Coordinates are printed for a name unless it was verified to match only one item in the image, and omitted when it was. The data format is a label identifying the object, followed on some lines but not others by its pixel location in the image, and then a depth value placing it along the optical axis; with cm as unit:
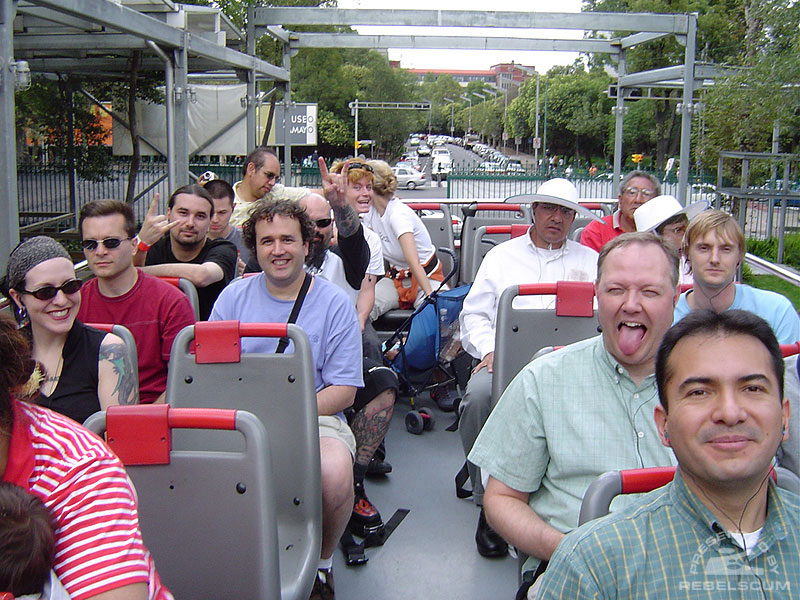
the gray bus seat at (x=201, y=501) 226
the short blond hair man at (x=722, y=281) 344
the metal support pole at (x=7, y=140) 493
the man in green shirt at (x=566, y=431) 234
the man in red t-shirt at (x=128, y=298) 361
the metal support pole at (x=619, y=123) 1188
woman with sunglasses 291
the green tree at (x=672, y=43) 3947
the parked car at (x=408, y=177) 4234
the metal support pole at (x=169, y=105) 783
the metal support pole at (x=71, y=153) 1368
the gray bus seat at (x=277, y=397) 292
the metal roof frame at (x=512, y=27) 1018
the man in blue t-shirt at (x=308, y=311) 343
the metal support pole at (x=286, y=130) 1202
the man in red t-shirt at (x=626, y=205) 583
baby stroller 579
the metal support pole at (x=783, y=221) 1309
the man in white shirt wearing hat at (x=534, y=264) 445
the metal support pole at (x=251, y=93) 1012
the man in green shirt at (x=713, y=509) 150
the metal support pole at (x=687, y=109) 1053
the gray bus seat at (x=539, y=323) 372
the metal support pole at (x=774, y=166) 1298
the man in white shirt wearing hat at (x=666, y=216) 499
